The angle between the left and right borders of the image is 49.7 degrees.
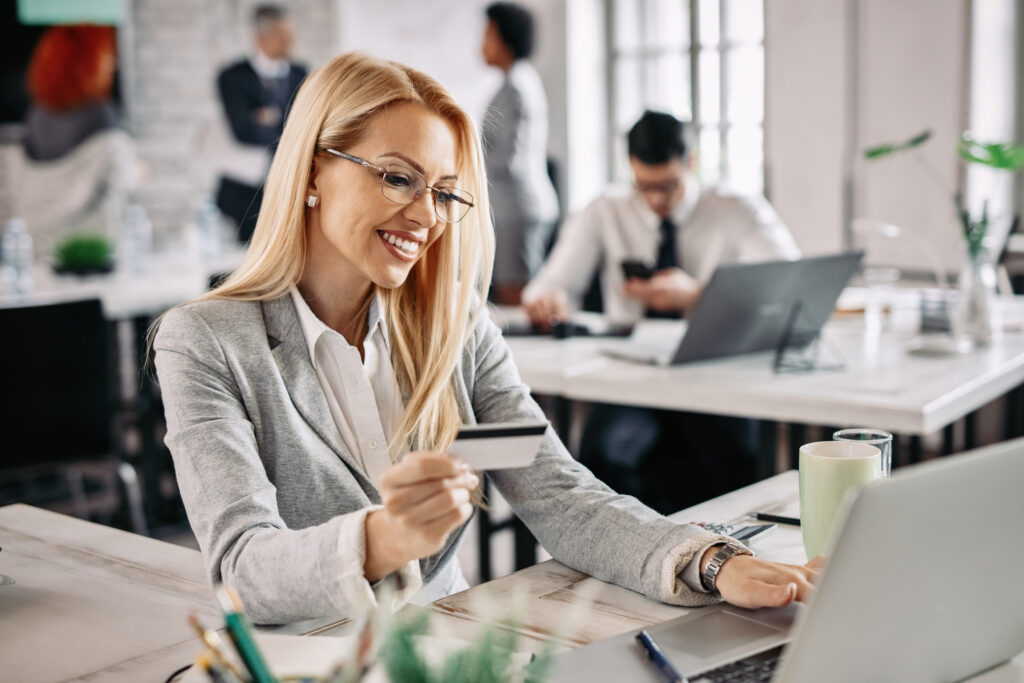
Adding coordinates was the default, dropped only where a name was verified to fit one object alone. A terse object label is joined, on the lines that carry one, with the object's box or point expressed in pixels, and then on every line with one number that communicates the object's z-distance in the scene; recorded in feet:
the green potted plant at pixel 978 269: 8.13
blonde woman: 3.65
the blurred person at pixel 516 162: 14.40
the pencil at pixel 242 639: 1.91
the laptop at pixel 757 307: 7.29
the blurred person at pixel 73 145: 16.20
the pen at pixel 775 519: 4.48
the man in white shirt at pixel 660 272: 9.30
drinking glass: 3.85
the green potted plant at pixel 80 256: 12.87
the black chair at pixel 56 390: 9.01
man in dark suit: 17.65
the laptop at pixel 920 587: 2.34
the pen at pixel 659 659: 2.88
